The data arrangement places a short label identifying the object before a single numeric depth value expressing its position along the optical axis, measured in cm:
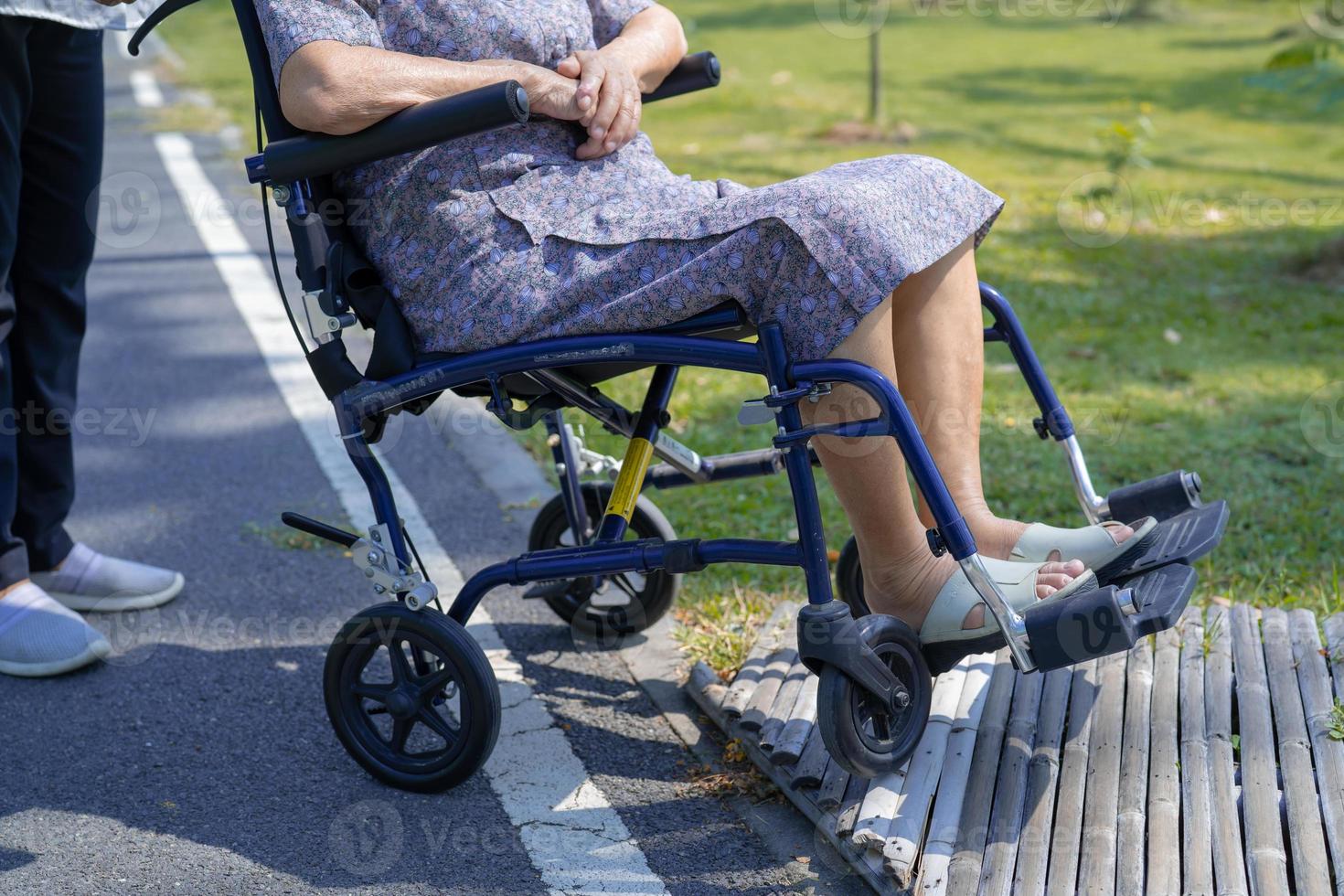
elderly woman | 204
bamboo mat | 199
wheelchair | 202
